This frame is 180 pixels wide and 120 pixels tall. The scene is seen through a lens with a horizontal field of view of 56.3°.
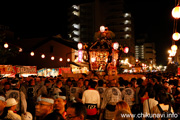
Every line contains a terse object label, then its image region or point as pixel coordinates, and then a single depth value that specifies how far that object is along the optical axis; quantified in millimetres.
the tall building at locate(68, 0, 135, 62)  55450
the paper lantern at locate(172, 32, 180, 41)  13919
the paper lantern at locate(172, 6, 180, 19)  9651
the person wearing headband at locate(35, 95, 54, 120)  2990
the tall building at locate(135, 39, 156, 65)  83812
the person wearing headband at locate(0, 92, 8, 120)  3553
